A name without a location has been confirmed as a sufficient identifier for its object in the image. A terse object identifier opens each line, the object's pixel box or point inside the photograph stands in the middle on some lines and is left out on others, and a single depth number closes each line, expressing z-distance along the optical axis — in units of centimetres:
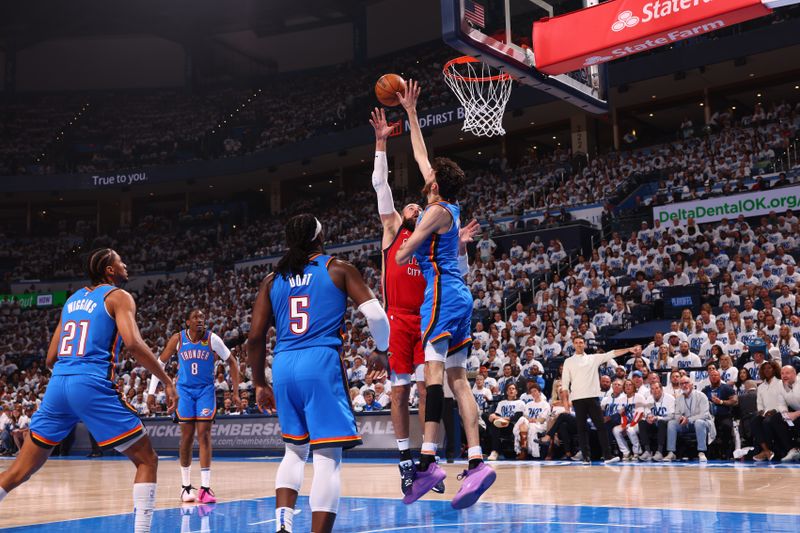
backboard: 943
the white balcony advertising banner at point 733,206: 1975
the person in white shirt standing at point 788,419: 1193
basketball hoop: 1282
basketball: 688
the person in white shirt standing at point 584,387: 1291
